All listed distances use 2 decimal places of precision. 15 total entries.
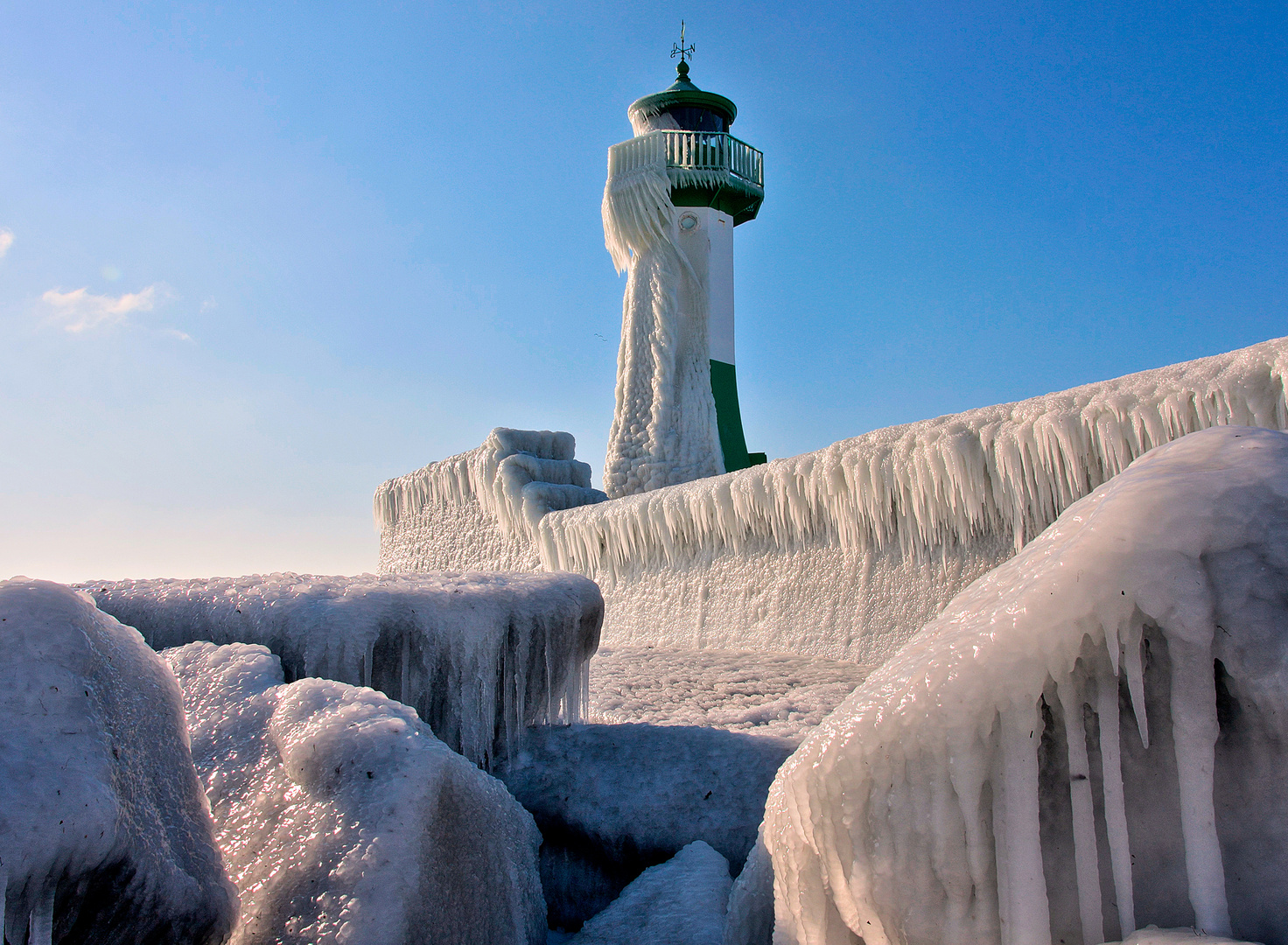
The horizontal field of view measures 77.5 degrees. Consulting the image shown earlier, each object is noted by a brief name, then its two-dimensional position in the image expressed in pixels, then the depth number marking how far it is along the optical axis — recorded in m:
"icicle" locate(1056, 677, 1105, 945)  1.12
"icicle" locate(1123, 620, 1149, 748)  1.10
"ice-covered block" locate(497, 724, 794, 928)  2.54
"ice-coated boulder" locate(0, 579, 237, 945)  1.26
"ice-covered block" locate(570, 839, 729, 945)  1.89
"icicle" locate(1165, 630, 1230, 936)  1.06
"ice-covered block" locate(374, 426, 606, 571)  7.90
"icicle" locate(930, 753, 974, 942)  1.15
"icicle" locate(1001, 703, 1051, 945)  1.11
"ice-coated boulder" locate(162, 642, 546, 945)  1.55
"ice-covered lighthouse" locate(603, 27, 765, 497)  9.65
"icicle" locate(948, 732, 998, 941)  1.14
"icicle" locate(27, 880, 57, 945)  1.26
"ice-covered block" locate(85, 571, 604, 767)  2.56
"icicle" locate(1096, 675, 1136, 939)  1.11
